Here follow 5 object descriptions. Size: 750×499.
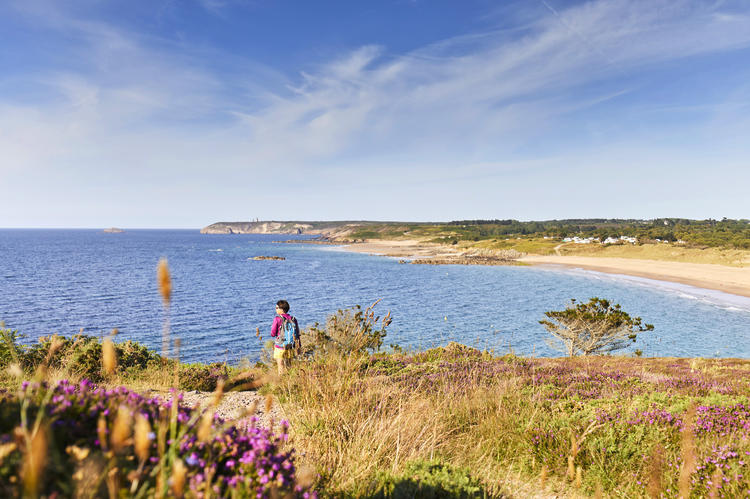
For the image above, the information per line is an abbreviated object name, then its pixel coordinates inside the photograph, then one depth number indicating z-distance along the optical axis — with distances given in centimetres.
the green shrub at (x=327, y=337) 982
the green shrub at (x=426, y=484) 338
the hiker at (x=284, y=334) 1033
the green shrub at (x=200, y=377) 935
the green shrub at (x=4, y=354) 976
